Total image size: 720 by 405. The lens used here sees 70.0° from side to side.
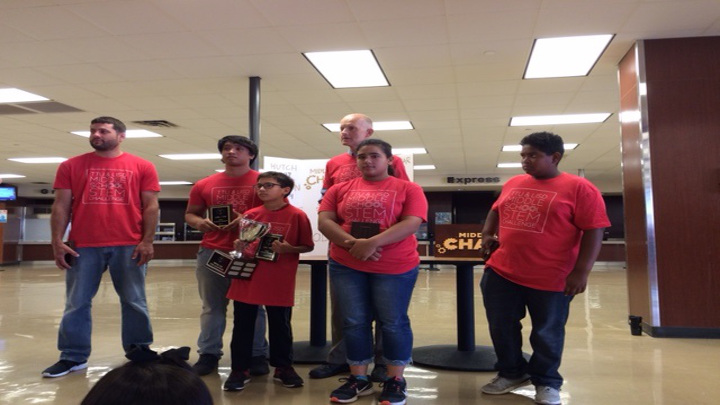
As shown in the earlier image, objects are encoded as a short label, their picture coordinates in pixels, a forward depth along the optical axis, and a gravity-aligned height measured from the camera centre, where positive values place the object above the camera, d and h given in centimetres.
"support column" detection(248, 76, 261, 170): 591 +155
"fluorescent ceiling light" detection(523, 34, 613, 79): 501 +191
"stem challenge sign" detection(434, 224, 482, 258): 324 -2
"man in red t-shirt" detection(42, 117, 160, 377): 308 +1
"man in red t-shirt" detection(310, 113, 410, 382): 305 +39
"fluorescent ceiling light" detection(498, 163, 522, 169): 1367 +196
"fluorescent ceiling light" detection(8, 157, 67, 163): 1252 +200
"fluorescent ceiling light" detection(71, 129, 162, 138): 934 +199
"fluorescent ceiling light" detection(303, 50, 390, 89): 549 +195
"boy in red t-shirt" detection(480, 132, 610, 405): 252 -11
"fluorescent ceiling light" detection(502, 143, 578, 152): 1071 +194
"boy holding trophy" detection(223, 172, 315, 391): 279 -26
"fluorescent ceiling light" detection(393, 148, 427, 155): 1110 +195
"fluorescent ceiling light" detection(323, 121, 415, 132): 868 +195
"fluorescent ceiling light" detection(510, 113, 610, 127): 817 +193
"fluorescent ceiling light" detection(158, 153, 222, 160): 1206 +201
